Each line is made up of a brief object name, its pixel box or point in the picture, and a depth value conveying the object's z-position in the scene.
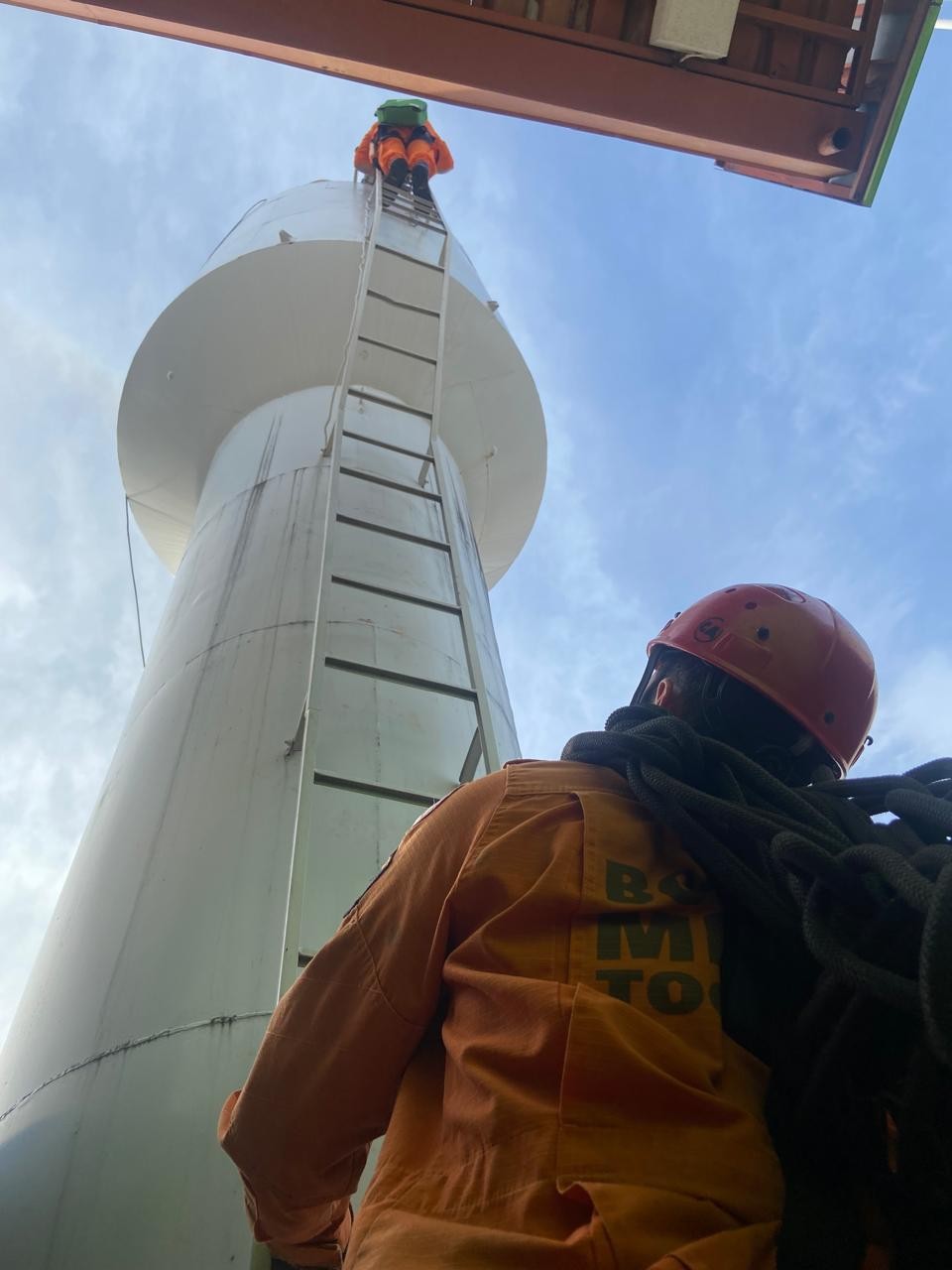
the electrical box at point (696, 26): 4.15
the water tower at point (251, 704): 2.72
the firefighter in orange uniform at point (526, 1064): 1.35
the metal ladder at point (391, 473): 3.34
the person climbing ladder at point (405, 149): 9.88
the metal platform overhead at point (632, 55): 4.29
